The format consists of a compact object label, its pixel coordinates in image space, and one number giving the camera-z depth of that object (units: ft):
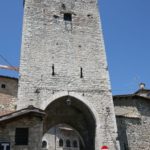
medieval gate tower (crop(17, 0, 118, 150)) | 40.65
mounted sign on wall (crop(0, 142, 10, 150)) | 30.88
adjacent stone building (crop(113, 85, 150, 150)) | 46.47
